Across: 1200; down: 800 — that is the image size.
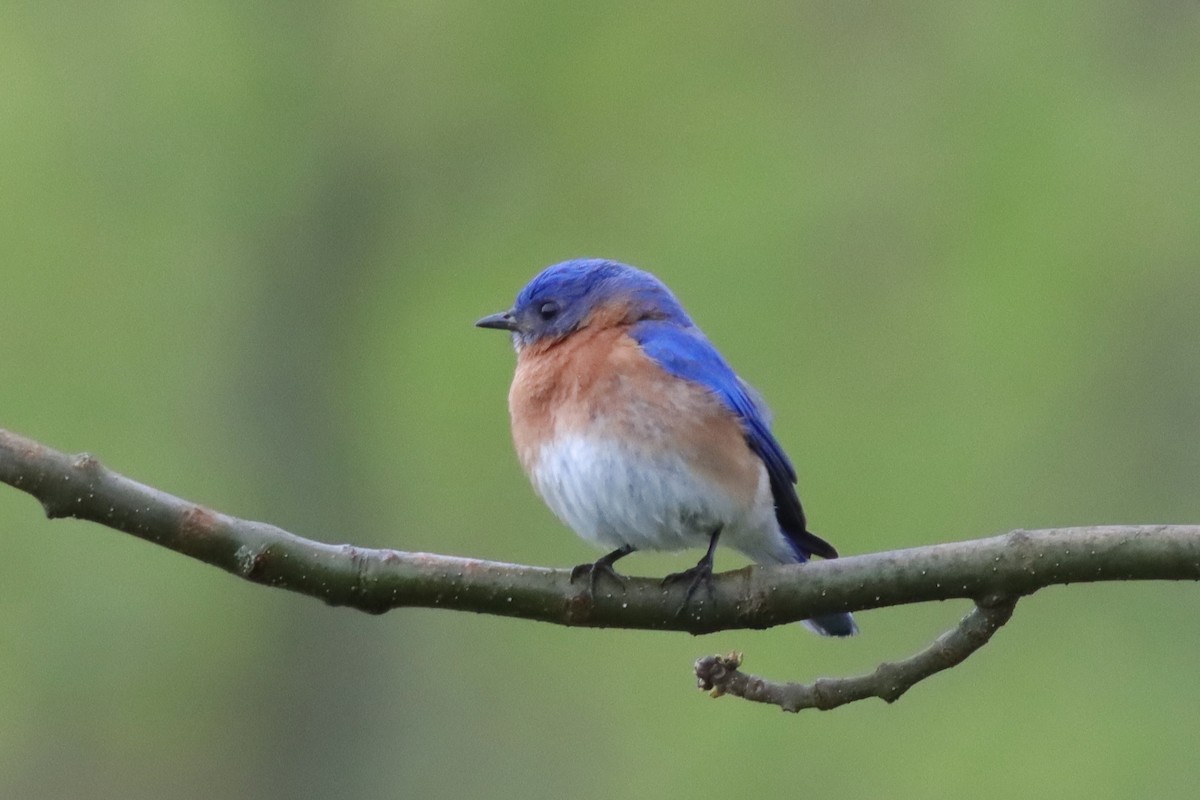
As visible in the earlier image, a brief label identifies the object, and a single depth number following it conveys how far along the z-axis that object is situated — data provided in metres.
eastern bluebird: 8.75
